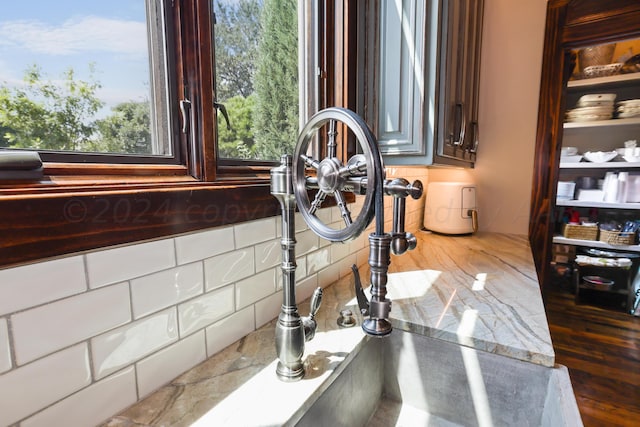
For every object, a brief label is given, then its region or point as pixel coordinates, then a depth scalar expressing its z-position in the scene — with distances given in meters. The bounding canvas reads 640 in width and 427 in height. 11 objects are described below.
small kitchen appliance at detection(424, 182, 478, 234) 1.83
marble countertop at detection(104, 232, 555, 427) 0.52
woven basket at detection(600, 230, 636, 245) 2.21
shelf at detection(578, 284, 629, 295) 2.29
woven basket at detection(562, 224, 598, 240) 2.33
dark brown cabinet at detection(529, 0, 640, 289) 1.72
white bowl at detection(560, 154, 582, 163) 2.37
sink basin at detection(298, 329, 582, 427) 0.66
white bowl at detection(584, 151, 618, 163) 2.25
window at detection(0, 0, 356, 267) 0.40
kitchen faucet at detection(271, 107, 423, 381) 0.43
